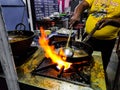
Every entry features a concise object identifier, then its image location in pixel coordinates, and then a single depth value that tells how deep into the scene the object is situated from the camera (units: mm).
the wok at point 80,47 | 1075
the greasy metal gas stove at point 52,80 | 817
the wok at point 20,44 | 917
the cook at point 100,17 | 1469
